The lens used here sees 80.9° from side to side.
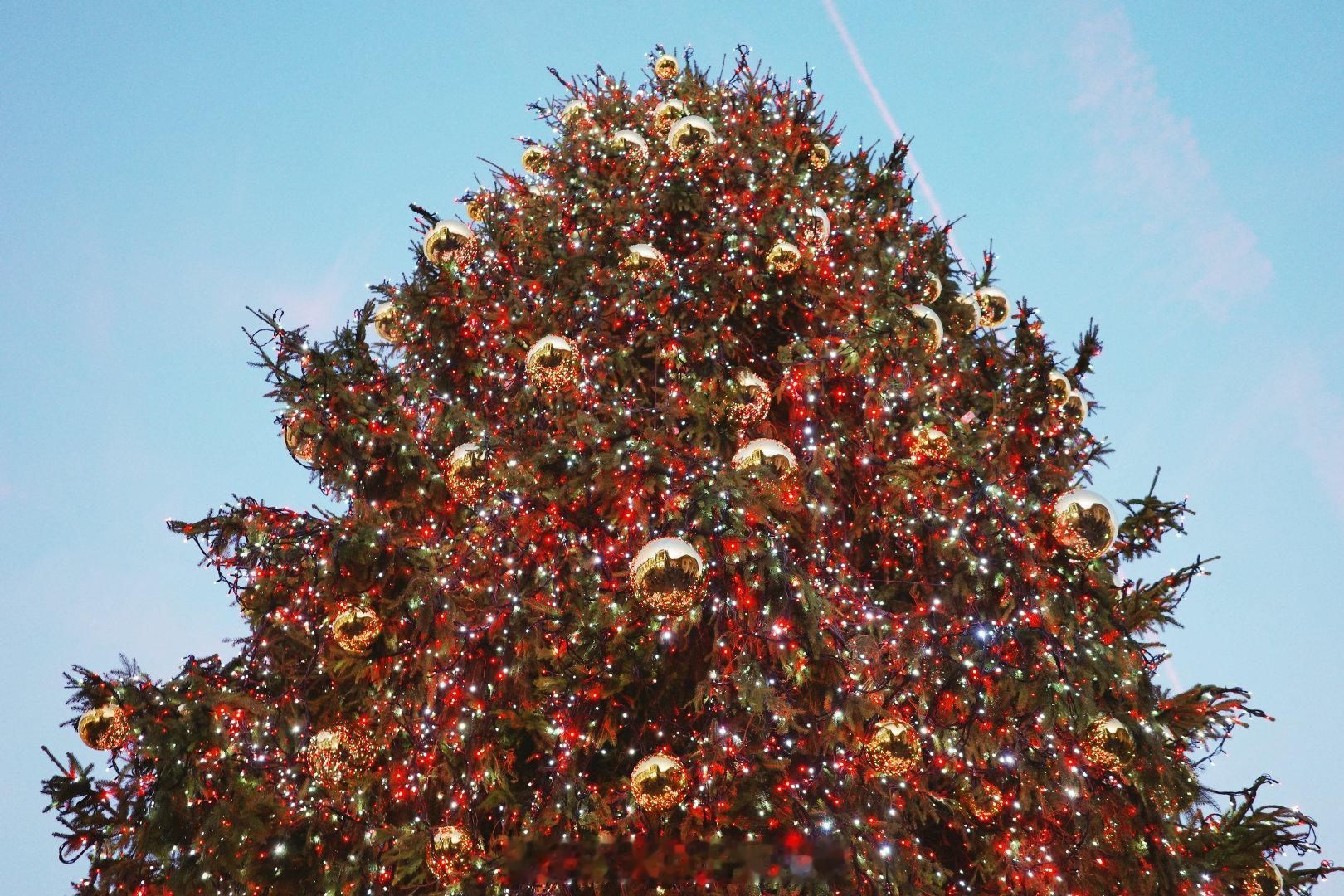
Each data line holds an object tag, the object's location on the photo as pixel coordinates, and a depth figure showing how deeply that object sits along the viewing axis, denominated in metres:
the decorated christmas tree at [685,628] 3.41
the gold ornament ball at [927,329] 4.92
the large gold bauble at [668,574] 3.16
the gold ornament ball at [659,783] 3.15
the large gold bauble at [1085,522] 3.81
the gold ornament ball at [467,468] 4.07
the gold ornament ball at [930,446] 4.41
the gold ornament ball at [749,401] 4.49
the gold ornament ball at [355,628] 3.60
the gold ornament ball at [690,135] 5.22
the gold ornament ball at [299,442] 4.24
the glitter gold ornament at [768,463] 3.87
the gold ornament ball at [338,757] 3.62
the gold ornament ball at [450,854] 3.26
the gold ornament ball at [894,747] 3.27
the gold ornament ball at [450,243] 5.08
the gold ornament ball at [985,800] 3.77
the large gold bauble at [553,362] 4.14
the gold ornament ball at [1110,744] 3.69
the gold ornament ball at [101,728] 3.61
